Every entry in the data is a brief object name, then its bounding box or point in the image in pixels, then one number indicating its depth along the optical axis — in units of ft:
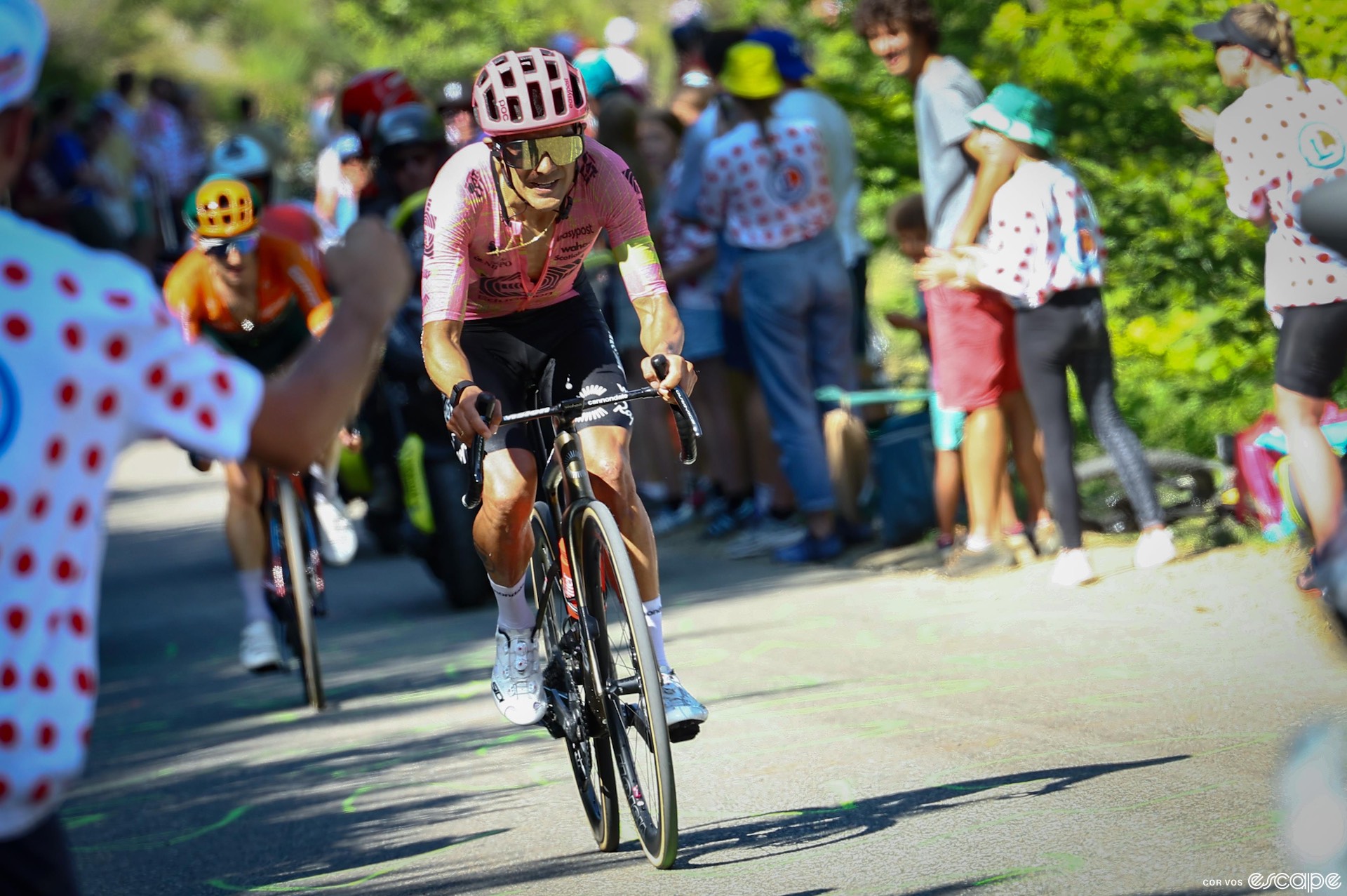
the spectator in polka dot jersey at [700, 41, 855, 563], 64.75
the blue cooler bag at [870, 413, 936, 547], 64.64
